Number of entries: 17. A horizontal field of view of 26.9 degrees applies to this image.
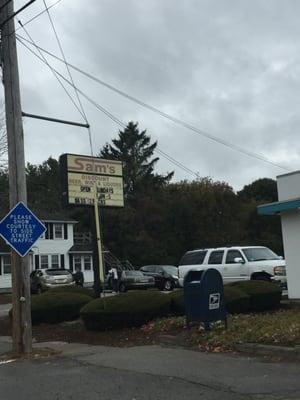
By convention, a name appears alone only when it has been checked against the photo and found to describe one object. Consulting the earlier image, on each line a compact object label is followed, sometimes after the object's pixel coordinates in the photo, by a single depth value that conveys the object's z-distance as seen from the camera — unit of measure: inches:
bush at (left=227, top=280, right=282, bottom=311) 635.5
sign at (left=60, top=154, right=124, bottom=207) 761.6
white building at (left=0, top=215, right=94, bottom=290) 2137.1
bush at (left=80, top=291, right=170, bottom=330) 567.2
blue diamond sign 504.9
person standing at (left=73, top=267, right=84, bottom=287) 1667.1
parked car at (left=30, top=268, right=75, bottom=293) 1576.0
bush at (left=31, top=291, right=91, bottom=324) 672.4
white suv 858.8
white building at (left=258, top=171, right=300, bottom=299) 710.5
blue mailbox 489.7
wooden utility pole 506.6
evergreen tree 3083.2
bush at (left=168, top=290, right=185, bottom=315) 603.3
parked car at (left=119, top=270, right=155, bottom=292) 1489.9
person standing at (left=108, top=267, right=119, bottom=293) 1466.5
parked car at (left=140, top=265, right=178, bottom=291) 1528.1
